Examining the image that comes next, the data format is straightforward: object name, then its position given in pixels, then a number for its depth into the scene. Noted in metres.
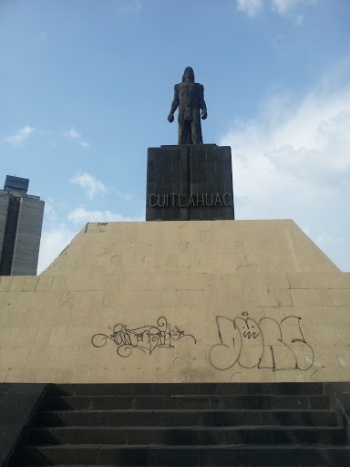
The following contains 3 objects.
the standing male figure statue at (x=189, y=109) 14.91
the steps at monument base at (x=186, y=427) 6.18
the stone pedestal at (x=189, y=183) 13.12
